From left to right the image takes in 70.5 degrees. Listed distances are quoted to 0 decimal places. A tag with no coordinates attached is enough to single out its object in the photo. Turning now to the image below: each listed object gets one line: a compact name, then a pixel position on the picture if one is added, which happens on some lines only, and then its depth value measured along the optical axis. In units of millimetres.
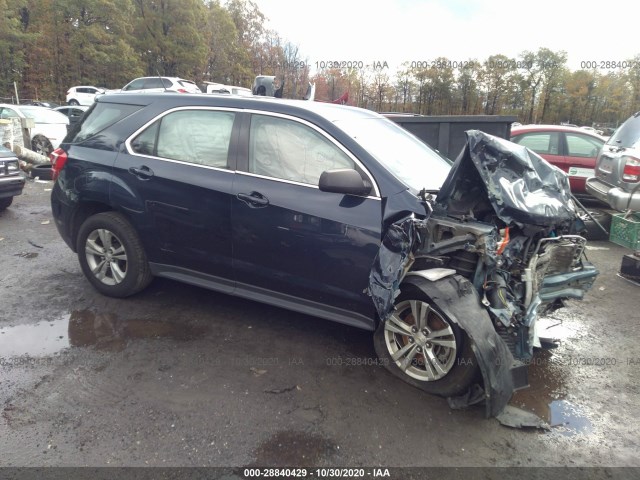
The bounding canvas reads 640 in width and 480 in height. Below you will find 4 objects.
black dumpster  6473
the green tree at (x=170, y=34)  38500
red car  8359
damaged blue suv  2949
